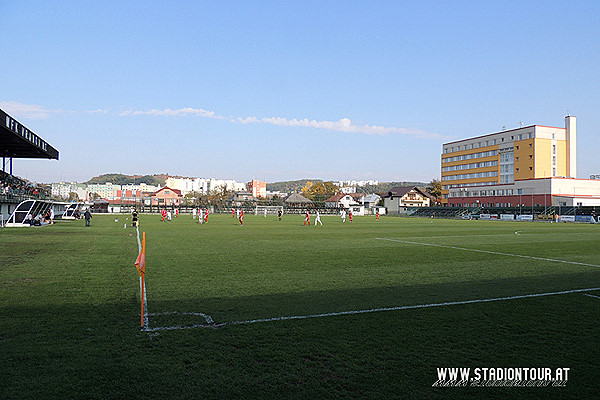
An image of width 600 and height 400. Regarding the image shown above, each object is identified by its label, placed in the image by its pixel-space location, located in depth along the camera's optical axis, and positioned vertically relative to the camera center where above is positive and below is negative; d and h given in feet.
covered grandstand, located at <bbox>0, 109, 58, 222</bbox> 100.86 +13.67
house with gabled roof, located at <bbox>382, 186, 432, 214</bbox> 359.25 +3.78
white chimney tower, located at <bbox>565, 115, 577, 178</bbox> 284.20 +40.10
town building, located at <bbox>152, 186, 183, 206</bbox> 504.84 +3.20
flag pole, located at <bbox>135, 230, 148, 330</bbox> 22.39 -3.64
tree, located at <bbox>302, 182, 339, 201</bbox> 514.68 +14.52
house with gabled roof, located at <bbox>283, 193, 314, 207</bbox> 394.36 +0.01
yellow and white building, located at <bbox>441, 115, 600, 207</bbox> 250.16 +24.20
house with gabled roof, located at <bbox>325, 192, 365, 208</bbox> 444.02 +2.63
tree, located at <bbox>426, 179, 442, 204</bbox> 411.75 +11.91
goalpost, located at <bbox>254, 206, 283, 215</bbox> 285.43 -6.33
